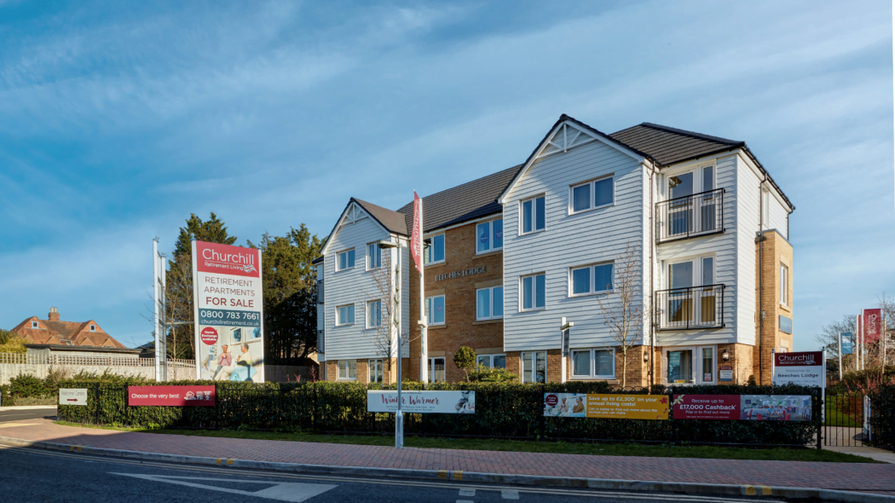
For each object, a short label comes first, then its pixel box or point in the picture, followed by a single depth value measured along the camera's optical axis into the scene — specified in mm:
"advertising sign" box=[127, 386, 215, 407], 18297
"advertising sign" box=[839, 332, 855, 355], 33844
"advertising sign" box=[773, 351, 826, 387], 14727
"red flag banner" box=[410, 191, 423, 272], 17470
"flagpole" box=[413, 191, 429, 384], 16703
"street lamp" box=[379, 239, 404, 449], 13508
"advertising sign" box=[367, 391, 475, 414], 15211
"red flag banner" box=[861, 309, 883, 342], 35531
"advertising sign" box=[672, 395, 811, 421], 13172
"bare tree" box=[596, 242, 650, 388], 20031
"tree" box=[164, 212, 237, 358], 50000
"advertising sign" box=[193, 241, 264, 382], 22391
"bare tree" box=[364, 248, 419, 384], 29208
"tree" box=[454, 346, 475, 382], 23844
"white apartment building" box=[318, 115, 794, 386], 19594
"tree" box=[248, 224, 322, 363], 50469
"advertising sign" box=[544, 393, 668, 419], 13875
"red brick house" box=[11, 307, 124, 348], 75312
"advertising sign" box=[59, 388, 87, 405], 20453
